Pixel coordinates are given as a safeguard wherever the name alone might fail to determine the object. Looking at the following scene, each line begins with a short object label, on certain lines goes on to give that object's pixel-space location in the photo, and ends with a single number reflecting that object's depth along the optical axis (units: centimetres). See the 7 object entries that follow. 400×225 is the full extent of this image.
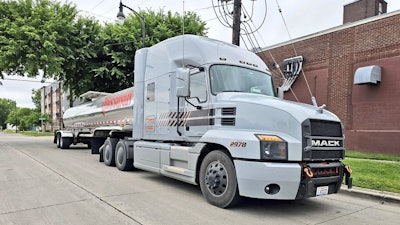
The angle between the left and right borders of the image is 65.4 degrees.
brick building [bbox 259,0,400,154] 1385
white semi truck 506
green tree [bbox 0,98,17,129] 14388
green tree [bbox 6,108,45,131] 8095
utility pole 1148
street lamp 1646
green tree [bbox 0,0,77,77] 1852
